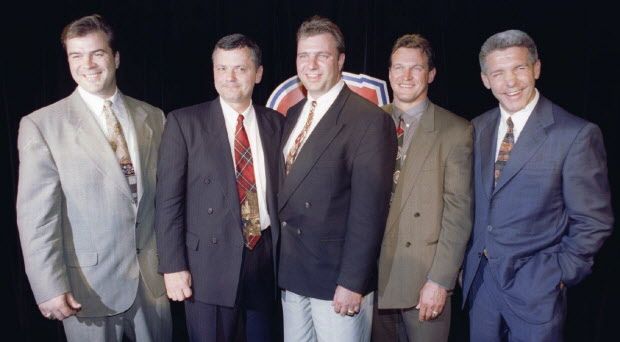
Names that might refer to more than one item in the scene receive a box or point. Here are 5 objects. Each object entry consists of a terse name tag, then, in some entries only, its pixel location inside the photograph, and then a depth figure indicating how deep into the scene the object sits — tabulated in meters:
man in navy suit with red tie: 2.00
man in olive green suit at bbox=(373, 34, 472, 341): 2.09
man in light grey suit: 1.93
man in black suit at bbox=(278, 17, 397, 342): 1.89
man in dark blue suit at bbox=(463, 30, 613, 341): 1.97
